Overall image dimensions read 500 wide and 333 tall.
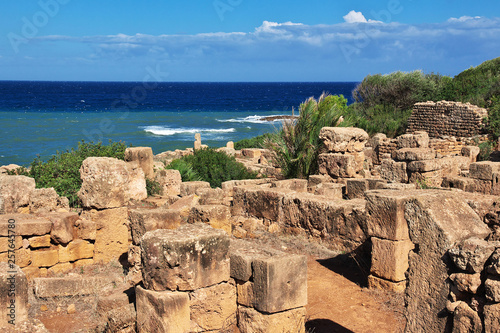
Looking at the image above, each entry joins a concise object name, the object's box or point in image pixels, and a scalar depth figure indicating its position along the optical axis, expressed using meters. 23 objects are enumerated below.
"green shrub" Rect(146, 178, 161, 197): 11.53
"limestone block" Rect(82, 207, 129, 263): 7.96
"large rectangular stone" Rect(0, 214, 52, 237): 7.28
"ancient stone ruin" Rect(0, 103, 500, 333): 3.41
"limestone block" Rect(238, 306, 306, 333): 5.07
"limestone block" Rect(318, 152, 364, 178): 11.16
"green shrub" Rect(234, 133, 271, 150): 27.50
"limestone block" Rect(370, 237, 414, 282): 6.25
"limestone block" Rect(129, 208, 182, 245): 6.75
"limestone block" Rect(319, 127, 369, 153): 11.60
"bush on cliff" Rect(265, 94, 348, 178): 12.31
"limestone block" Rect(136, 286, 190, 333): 4.90
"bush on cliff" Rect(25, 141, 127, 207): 10.38
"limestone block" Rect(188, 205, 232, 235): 7.64
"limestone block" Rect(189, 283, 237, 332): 5.10
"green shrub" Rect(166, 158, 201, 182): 14.24
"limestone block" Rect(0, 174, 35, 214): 8.27
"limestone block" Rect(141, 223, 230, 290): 4.90
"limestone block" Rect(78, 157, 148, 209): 7.71
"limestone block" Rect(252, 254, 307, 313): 4.98
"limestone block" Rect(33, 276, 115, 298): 6.76
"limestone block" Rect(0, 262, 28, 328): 4.57
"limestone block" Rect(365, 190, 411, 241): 6.12
